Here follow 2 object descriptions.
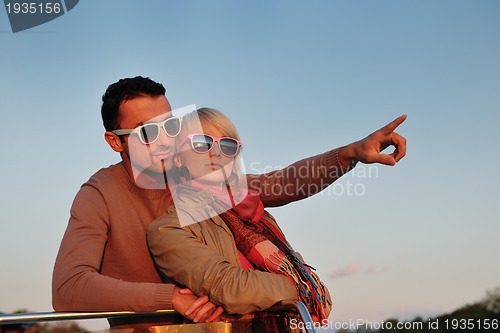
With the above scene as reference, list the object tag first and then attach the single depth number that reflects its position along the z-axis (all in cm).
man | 249
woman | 243
